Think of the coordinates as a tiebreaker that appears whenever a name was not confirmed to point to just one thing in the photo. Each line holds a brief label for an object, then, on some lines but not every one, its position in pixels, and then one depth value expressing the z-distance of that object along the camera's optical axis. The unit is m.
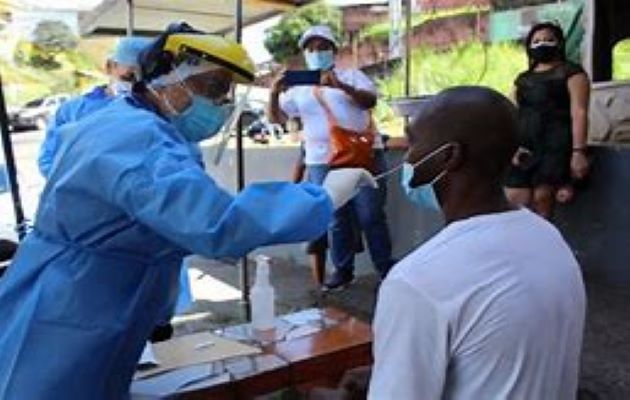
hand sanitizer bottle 2.72
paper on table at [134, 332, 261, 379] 2.40
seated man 1.12
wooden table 2.26
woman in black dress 4.27
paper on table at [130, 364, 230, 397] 2.20
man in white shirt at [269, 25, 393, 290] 4.72
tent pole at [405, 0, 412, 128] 6.94
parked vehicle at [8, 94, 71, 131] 18.57
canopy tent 5.69
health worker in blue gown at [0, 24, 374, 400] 1.66
